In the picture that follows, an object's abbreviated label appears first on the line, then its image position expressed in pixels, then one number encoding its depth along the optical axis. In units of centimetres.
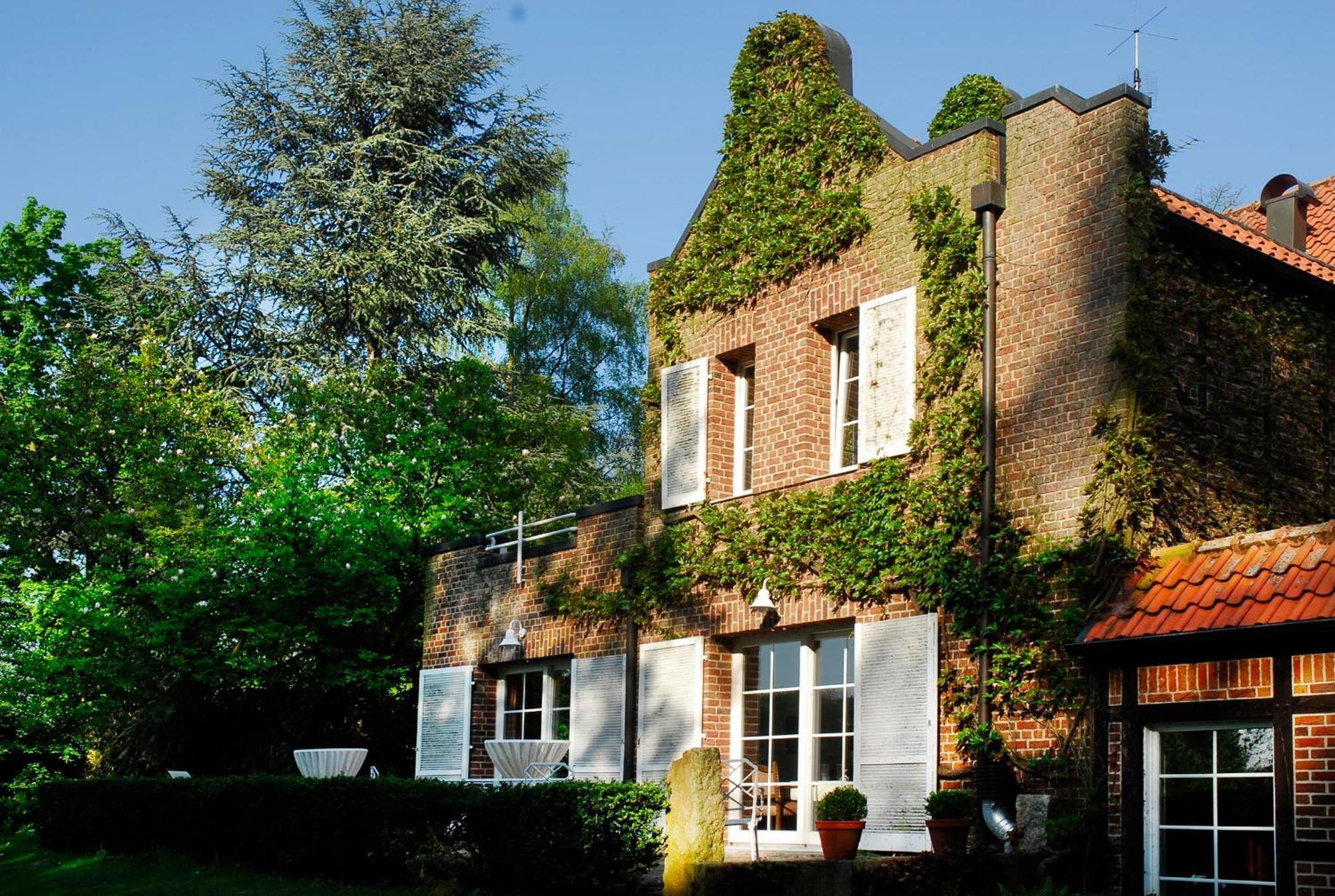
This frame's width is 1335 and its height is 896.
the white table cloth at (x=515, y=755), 1368
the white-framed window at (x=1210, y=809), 909
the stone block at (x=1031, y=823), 989
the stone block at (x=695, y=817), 980
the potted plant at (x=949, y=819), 1035
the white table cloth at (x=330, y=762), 1512
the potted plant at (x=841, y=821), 1057
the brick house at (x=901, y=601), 933
